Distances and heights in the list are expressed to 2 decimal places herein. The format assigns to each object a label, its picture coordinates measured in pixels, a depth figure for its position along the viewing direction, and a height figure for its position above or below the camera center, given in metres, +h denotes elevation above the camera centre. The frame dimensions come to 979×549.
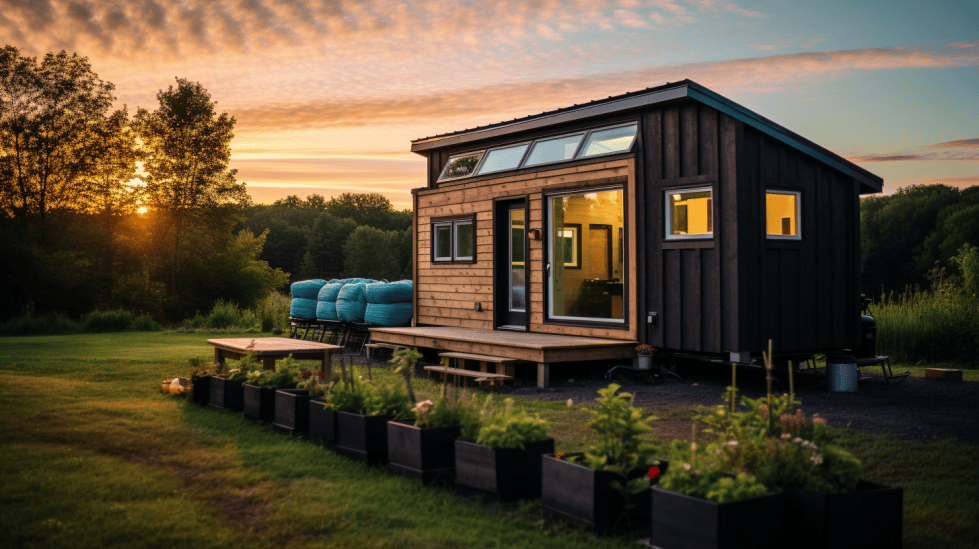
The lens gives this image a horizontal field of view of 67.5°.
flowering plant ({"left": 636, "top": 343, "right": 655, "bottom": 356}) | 9.25 -0.80
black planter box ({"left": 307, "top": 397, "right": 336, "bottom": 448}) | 5.21 -1.00
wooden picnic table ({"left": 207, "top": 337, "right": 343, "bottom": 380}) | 7.69 -0.67
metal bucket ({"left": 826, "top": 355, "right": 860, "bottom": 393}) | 8.58 -1.05
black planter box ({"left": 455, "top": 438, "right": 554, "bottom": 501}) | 3.98 -1.01
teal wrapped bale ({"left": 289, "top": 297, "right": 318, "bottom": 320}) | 15.57 -0.48
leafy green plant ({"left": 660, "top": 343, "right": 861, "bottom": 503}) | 3.04 -0.78
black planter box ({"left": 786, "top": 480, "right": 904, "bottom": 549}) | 3.02 -0.97
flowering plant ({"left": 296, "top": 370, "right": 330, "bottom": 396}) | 5.96 -0.83
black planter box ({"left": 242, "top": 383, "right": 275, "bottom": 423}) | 6.29 -1.02
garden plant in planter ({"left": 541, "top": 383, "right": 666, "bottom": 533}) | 3.48 -0.92
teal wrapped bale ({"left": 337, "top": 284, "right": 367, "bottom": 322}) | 13.95 -0.33
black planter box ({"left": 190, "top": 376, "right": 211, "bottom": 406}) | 7.38 -1.05
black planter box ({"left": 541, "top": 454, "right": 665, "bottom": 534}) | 3.47 -1.03
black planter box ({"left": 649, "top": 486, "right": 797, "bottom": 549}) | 2.91 -0.96
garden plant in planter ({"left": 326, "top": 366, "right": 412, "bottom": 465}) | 4.82 -0.87
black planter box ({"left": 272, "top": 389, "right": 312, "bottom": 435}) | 5.76 -1.00
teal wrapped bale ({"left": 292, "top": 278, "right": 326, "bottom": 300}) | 15.66 -0.07
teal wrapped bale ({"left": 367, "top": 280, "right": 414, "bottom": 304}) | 13.54 -0.13
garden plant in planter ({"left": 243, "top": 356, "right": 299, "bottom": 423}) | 6.29 -0.88
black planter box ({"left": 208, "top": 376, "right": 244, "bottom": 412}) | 6.90 -1.03
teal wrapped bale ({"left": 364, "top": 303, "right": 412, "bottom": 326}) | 13.51 -0.52
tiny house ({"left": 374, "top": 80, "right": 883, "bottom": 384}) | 8.59 +0.74
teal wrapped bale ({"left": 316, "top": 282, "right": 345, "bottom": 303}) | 14.84 -0.13
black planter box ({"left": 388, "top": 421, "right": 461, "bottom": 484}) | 4.36 -1.00
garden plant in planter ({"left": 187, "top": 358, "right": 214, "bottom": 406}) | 7.38 -1.02
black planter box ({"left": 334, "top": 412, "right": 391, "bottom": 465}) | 4.81 -1.01
